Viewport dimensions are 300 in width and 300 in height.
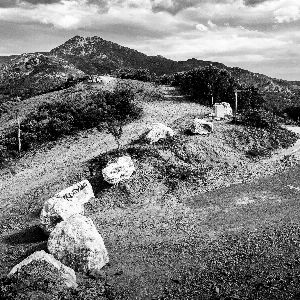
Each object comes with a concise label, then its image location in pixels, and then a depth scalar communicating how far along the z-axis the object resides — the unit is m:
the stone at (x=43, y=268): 18.77
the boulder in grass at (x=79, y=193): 27.04
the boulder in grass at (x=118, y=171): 29.52
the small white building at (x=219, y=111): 43.78
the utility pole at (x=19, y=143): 40.41
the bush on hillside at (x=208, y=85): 53.75
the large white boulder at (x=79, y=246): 20.53
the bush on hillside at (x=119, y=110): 43.70
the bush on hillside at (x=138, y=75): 65.81
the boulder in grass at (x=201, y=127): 37.91
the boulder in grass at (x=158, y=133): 36.12
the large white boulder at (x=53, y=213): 24.31
